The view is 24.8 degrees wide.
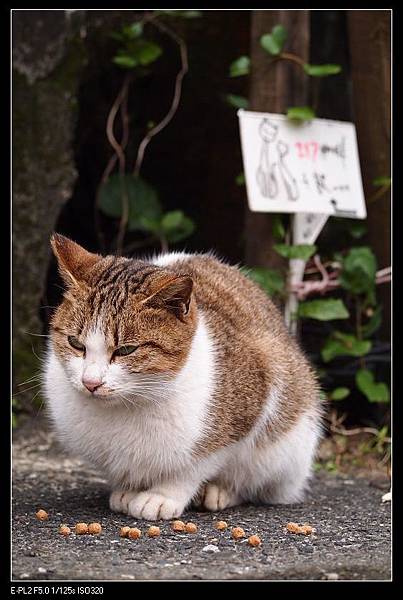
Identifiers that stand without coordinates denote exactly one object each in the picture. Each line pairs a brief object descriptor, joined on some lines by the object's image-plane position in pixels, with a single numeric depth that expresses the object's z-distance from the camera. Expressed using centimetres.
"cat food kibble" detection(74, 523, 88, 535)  312
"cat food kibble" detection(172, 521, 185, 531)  320
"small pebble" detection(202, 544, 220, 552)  298
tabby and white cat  311
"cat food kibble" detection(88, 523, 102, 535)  312
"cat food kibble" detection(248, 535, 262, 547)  307
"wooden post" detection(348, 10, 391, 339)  509
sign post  470
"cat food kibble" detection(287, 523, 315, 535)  328
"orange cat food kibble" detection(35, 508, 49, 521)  334
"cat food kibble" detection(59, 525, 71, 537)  312
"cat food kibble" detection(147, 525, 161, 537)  312
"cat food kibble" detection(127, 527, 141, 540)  309
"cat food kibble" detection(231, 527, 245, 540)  315
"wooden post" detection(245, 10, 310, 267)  487
